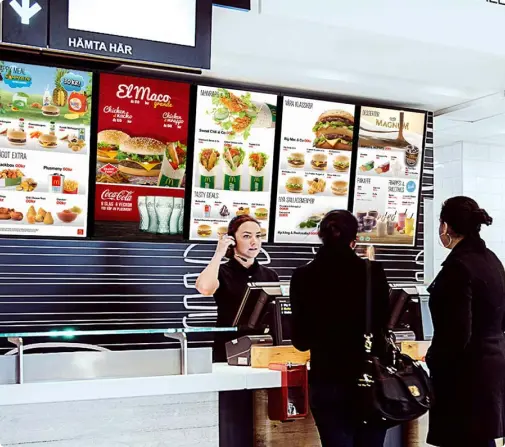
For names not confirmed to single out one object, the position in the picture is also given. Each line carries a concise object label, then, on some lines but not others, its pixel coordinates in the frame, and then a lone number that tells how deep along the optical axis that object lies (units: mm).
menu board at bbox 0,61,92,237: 4418
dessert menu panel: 5434
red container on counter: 3371
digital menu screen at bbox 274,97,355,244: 5168
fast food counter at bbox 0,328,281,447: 2951
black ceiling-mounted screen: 2963
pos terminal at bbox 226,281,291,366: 3711
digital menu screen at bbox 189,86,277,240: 4922
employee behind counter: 4523
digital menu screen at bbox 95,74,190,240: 4691
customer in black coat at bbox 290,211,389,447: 2871
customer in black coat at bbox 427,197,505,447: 3105
